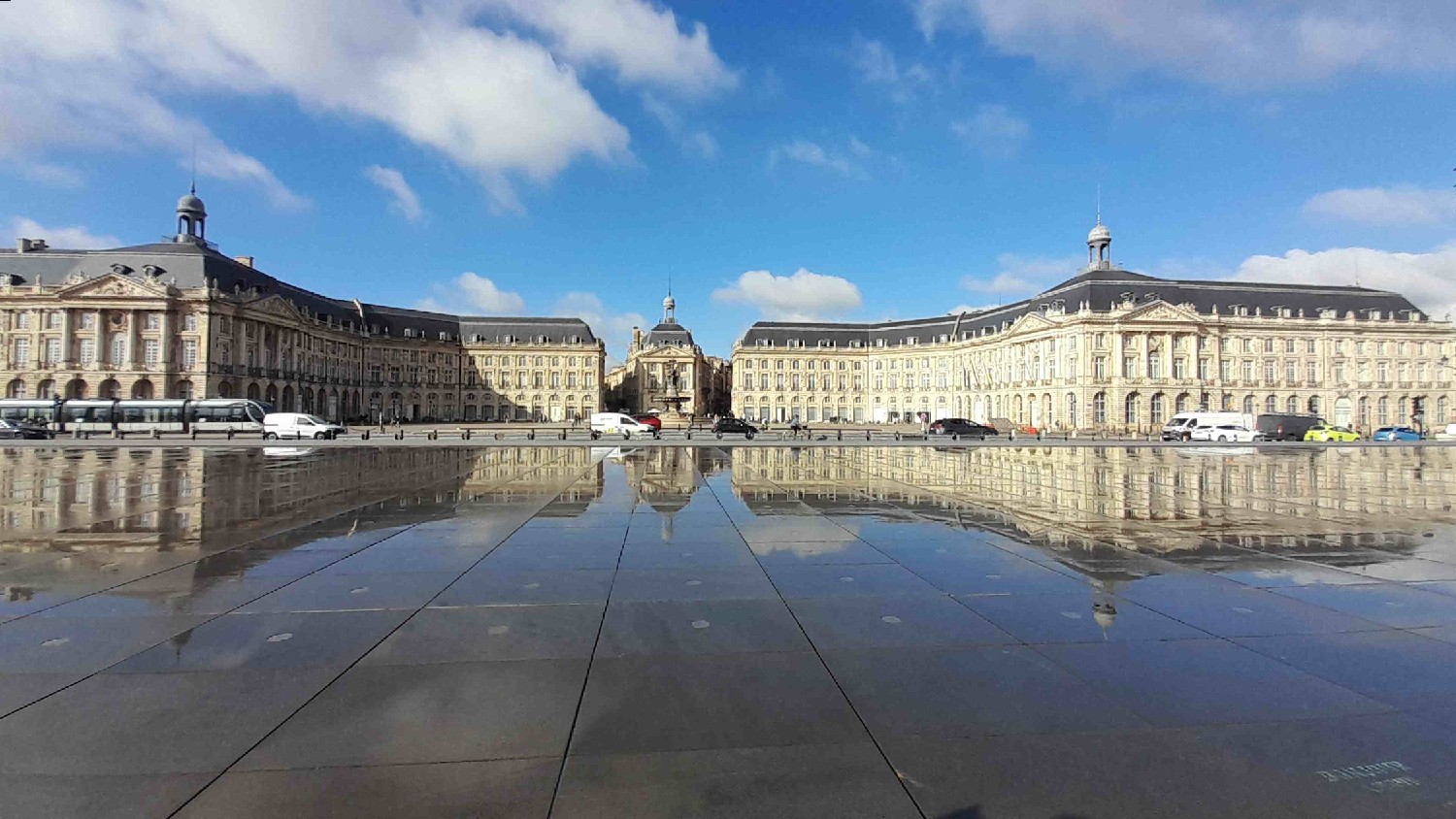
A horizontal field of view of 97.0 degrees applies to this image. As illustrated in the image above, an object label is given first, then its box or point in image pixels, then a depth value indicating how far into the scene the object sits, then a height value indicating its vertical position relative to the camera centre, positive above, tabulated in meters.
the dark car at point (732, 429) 51.31 -0.32
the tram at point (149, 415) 48.31 +0.41
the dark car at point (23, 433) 40.84 -0.86
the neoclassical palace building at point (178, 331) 67.56 +10.23
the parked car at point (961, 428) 52.31 -0.15
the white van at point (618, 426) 49.84 -0.18
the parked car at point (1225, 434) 49.34 -0.39
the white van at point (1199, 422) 53.38 +0.54
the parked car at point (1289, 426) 51.44 +0.25
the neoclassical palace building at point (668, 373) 119.69 +10.26
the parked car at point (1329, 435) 49.31 -0.40
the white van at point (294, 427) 43.16 -0.36
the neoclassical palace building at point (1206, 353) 78.69 +9.62
